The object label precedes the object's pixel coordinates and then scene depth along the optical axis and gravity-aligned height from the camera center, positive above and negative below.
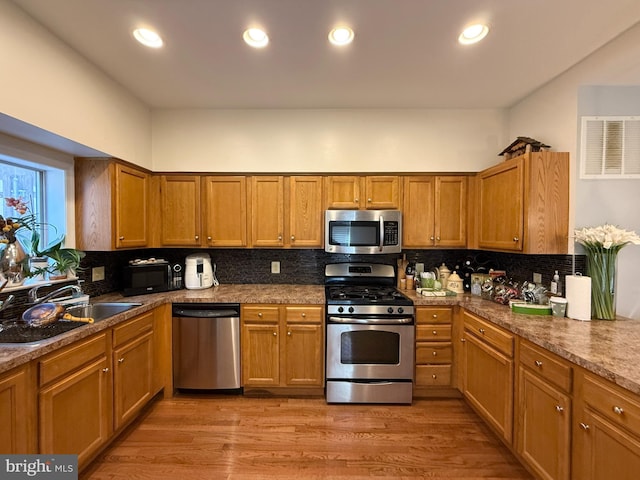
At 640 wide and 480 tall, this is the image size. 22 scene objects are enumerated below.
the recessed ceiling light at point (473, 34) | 1.76 +1.25
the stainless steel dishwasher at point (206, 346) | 2.55 -0.97
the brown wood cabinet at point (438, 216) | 2.95 +0.19
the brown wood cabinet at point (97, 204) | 2.42 +0.25
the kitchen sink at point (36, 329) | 1.57 -0.55
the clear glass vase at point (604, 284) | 1.93 -0.32
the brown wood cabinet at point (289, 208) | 2.95 +0.27
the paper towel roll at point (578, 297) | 1.91 -0.41
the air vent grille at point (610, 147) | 2.09 +0.63
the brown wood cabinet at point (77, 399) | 1.48 -0.93
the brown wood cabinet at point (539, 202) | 2.19 +0.25
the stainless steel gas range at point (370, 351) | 2.51 -1.00
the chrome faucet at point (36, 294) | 1.83 -0.39
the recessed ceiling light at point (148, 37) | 1.81 +1.26
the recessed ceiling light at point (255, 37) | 1.81 +1.26
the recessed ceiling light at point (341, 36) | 1.80 +1.25
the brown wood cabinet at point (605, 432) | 1.16 -0.84
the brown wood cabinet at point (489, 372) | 1.91 -1.00
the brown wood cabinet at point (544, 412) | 1.46 -0.97
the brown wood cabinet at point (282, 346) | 2.58 -0.98
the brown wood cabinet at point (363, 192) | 2.94 +0.43
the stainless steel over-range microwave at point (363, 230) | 2.76 +0.05
